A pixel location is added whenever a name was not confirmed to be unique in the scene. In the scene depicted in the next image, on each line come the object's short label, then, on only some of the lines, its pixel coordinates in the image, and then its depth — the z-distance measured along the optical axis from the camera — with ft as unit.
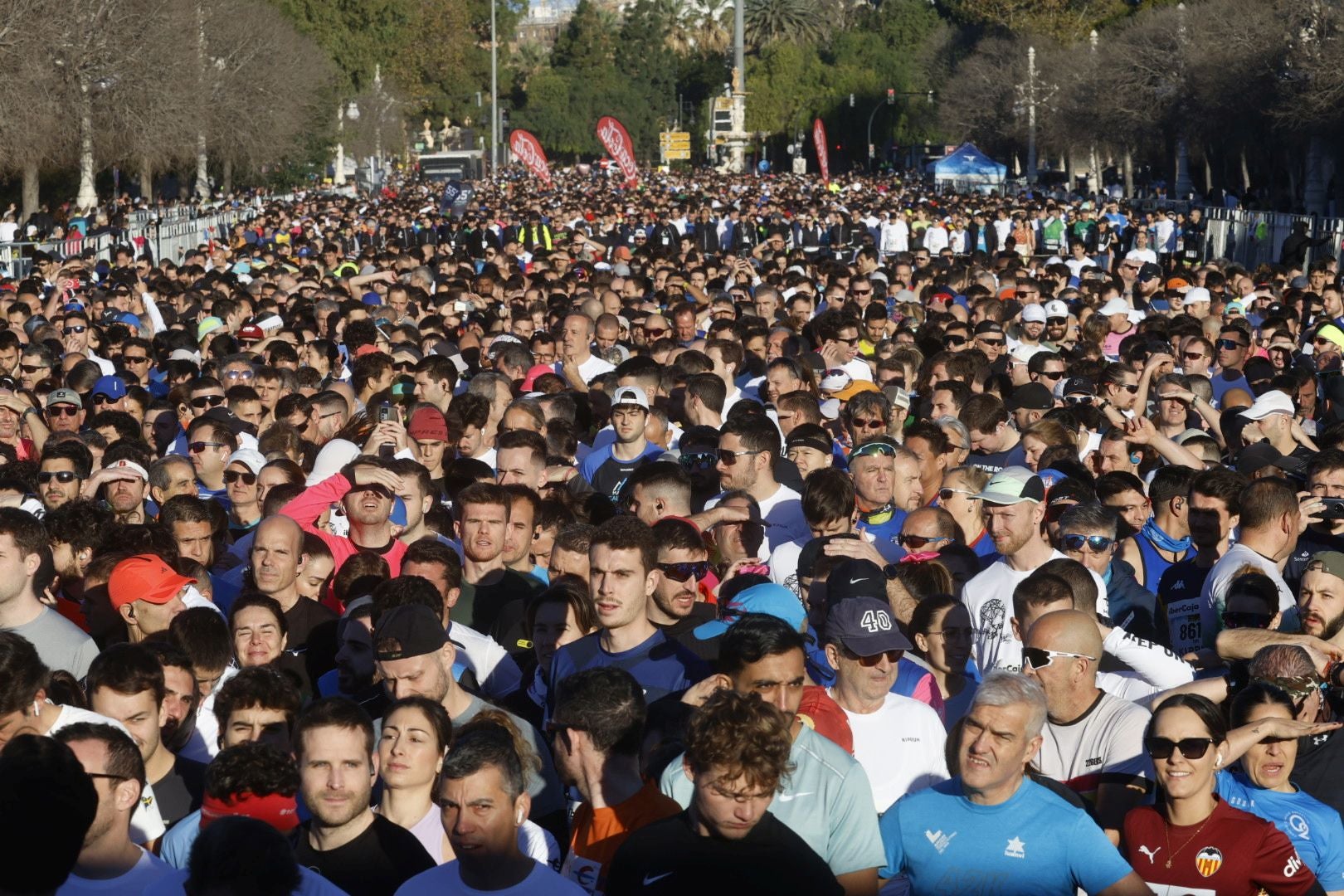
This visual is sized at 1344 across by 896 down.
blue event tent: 214.48
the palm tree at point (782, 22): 456.86
